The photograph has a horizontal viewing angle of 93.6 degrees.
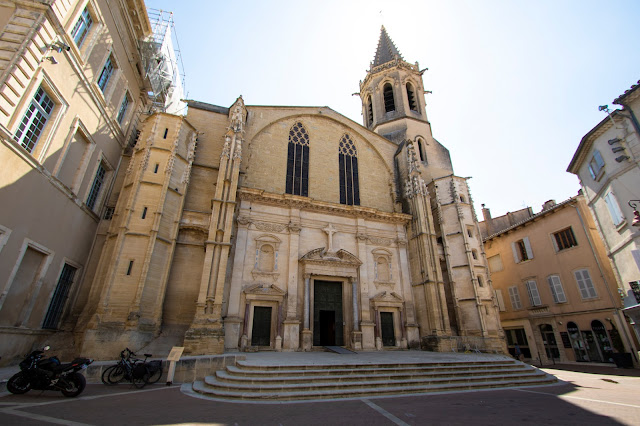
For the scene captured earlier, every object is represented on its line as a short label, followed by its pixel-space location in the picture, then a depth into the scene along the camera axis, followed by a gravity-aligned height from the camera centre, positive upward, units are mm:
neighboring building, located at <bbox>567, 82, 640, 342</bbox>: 12164 +6323
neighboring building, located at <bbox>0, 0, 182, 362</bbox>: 8414 +6000
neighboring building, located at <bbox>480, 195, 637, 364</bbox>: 16016 +3024
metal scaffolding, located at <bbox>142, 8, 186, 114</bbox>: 16562 +15193
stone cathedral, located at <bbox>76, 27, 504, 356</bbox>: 11188 +4213
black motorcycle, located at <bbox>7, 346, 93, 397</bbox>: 6277 -709
